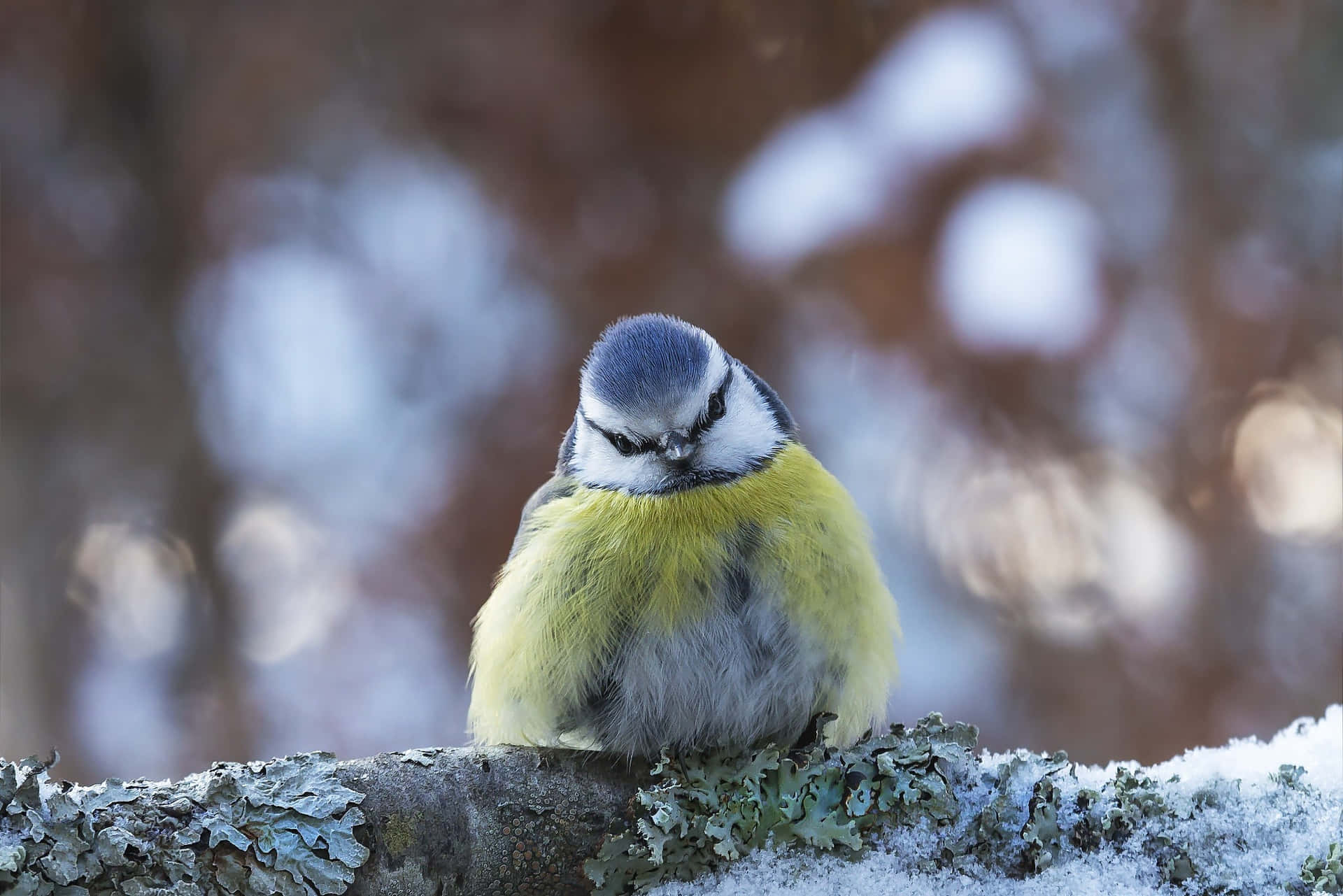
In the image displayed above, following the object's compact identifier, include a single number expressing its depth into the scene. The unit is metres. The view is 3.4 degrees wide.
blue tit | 3.56
